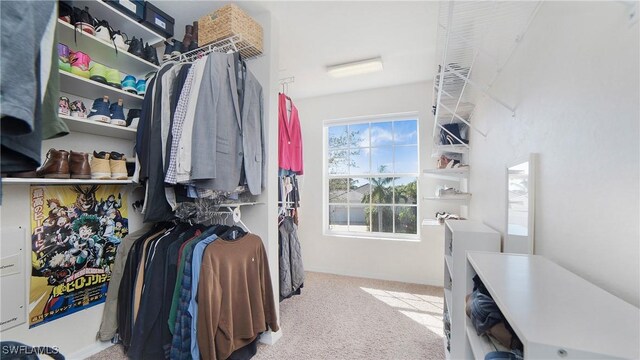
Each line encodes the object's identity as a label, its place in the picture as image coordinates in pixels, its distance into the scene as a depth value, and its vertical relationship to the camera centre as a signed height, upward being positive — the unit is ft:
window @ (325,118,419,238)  11.34 +0.14
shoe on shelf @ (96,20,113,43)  5.25 +3.03
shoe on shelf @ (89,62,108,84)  5.24 +2.15
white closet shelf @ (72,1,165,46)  5.25 +3.52
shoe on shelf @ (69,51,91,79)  4.99 +2.25
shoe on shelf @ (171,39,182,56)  6.44 +3.28
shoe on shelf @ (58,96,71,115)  4.80 +1.38
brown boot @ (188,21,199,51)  6.55 +3.54
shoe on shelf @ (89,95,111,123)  5.35 +1.42
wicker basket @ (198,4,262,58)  5.74 +3.46
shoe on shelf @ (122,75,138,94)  5.89 +2.16
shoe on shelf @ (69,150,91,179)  4.89 +0.28
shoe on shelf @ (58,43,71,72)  4.76 +2.26
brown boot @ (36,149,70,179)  4.56 +0.24
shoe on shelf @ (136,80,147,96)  6.09 +2.17
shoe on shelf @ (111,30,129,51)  5.53 +2.98
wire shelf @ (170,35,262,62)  5.91 +3.15
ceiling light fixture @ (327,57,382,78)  8.74 +3.89
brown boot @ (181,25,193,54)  6.55 +3.54
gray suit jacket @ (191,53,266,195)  4.81 +0.96
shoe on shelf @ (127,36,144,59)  5.97 +3.04
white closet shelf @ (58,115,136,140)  4.91 +1.10
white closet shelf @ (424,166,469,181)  8.32 +0.27
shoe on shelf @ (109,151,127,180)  5.55 +0.30
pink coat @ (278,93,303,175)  7.68 +1.26
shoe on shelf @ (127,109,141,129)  6.02 +1.44
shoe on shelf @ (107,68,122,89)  5.49 +2.16
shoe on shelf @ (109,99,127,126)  5.63 +1.44
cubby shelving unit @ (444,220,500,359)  4.67 -1.56
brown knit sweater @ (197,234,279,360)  4.78 -2.32
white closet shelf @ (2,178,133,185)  4.13 -0.02
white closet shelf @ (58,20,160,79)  4.94 +2.73
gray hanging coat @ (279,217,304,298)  7.94 -2.55
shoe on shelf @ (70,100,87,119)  5.13 +1.39
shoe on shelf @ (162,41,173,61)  6.53 +3.24
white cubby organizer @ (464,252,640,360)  1.55 -0.96
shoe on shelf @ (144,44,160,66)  6.18 +3.00
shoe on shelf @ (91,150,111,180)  5.26 +0.26
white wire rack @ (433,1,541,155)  3.92 +2.64
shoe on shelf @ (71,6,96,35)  4.92 +3.06
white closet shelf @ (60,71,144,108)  4.88 +1.88
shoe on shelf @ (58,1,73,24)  4.70 +3.08
